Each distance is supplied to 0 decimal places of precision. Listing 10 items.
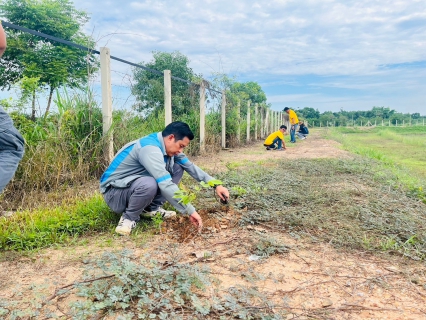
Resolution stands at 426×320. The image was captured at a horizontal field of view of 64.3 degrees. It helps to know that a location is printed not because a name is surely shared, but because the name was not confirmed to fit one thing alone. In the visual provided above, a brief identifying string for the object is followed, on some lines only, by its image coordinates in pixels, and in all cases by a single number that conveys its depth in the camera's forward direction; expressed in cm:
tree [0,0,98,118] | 1544
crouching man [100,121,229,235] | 277
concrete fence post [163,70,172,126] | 662
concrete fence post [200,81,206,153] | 891
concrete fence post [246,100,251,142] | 1474
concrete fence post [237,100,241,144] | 1250
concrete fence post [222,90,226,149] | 1118
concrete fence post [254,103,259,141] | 1631
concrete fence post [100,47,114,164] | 486
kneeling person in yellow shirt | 1140
